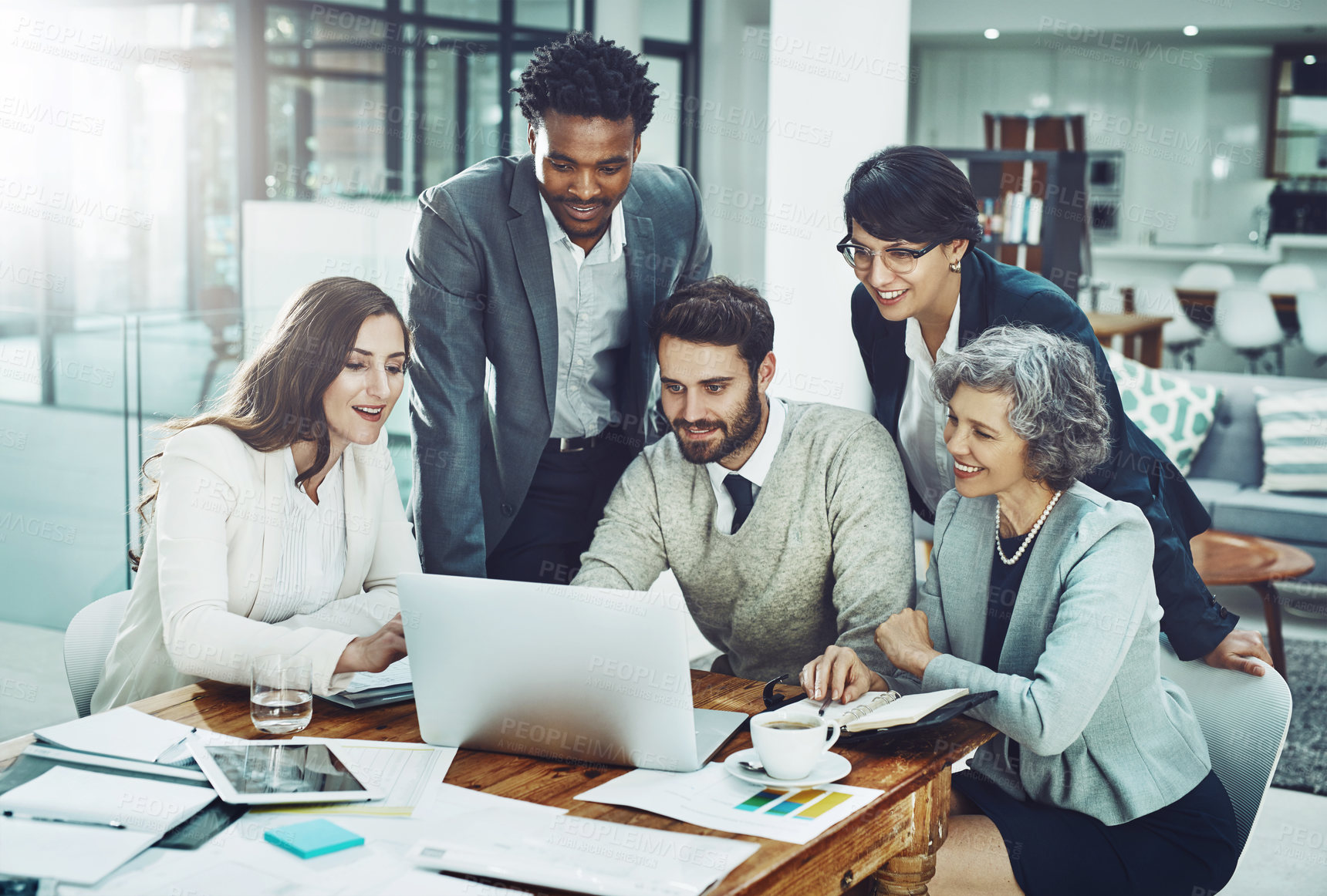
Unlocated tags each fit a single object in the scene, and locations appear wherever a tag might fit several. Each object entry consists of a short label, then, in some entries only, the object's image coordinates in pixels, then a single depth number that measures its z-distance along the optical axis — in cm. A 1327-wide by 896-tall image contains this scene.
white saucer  137
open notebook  147
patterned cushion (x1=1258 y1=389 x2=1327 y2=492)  471
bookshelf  574
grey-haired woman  165
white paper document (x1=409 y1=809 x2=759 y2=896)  115
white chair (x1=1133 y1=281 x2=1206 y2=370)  797
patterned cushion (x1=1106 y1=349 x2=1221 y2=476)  496
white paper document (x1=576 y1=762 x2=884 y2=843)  128
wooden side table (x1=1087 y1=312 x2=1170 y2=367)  633
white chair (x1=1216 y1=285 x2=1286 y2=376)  796
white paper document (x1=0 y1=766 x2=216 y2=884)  115
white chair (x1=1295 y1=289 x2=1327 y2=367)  760
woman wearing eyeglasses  194
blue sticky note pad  120
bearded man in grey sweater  206
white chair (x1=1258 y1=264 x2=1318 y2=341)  844
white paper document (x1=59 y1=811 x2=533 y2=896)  113
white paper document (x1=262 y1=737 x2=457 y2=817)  132
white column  447
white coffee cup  136
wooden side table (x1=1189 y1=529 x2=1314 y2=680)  368
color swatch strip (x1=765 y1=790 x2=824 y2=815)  132
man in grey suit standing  214
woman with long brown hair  174
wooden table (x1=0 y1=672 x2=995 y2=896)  125
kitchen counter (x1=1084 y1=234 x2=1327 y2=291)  922
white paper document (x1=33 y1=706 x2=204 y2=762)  144
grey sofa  455
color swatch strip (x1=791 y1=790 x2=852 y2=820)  131
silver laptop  138
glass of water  154
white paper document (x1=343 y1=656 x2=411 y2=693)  172
